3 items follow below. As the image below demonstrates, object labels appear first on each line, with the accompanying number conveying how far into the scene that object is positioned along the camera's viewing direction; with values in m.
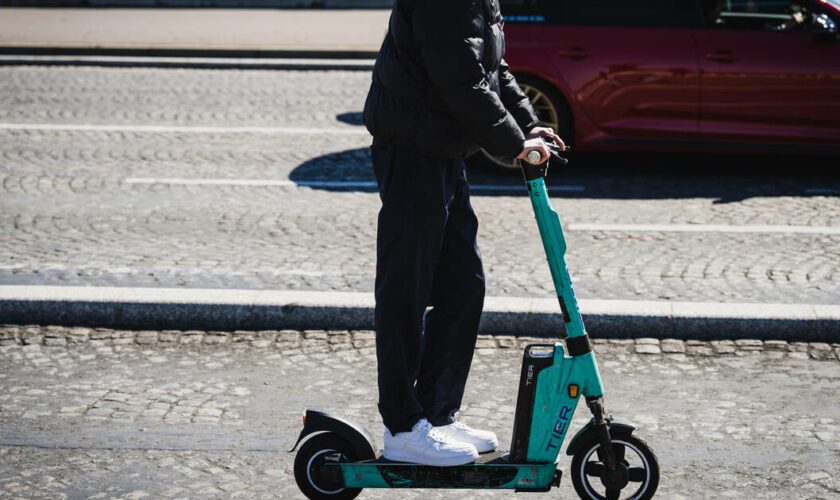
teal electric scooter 7.93
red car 18.97
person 7.43
